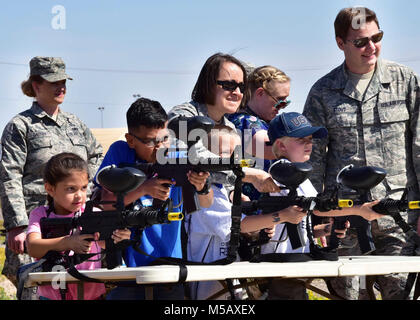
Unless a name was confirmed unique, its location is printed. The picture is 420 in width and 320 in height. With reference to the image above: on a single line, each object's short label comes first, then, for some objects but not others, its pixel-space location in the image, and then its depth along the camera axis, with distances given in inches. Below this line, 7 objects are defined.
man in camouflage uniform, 422.9
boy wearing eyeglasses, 318.0
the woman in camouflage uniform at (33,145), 451.8
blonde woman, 400.5
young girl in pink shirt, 324.2
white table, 252.1
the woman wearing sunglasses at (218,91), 374.0
